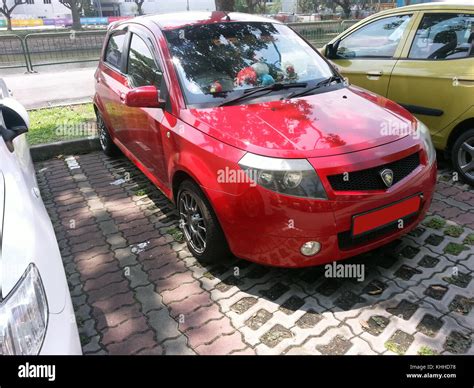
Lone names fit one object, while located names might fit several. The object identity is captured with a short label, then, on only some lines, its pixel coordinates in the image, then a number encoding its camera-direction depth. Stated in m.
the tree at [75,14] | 41.83
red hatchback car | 2.50
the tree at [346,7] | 31.80
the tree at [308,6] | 66.44
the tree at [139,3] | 60.00
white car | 1.43
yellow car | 4.11
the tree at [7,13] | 40.81
